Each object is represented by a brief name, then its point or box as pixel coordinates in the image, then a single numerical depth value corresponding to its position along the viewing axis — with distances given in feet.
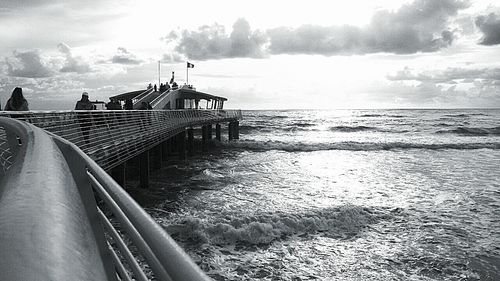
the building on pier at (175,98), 126.41
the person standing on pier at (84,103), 46.29
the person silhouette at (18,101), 34.32
